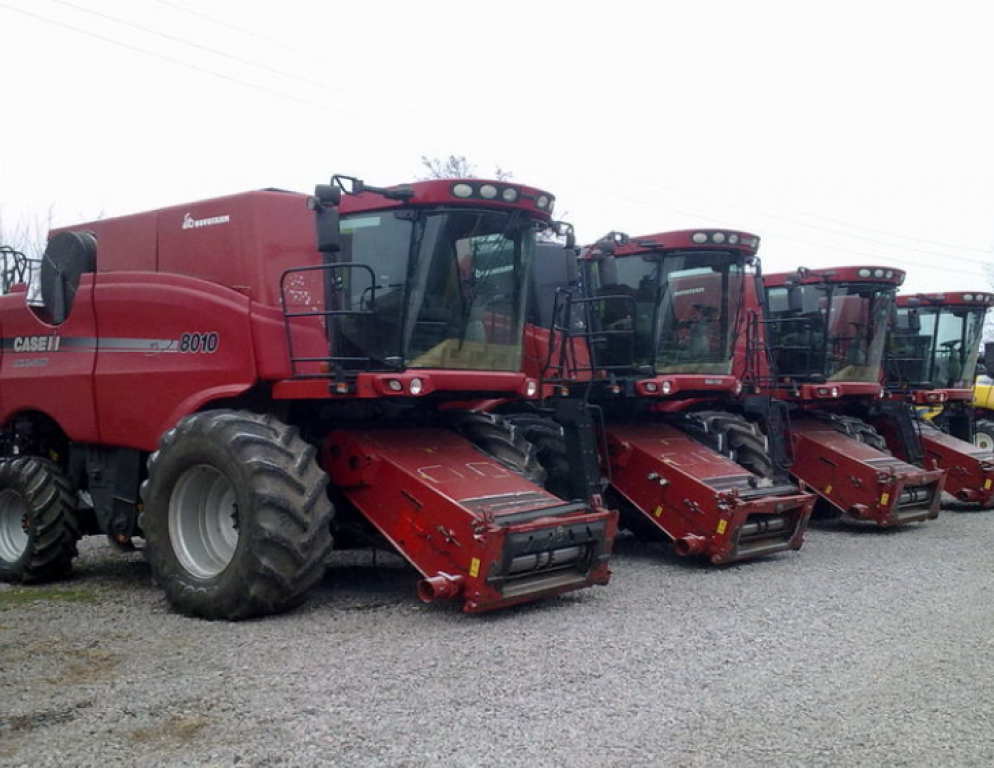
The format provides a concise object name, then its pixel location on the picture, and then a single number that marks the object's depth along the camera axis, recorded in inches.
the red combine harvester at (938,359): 546.9
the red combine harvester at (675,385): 350.0
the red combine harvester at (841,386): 448.1
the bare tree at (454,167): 877.2
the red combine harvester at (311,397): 252.4
